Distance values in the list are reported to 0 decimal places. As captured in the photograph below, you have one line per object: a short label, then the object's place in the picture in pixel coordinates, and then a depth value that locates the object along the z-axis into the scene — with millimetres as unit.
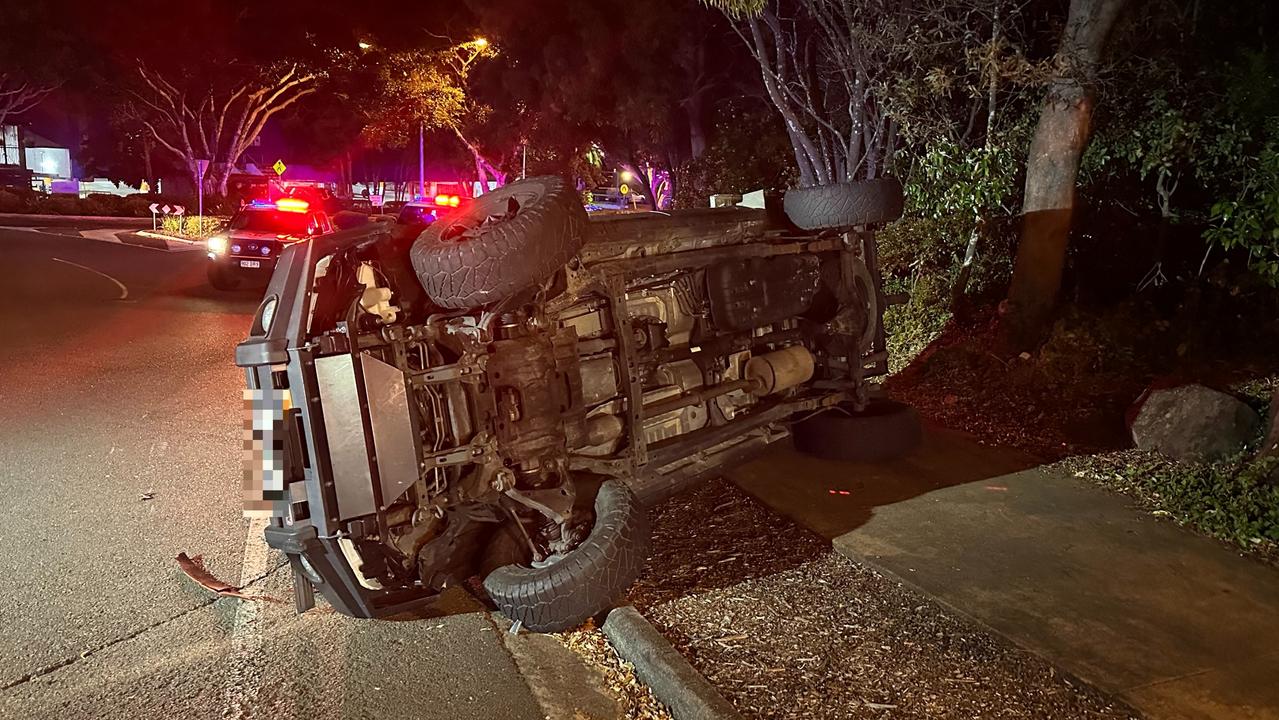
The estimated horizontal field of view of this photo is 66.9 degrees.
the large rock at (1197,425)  6523
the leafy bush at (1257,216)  7629
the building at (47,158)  80000
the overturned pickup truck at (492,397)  3992
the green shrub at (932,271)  10328
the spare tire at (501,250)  4227
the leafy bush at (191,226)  30359
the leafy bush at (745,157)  17688
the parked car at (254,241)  17000
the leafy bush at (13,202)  42062
